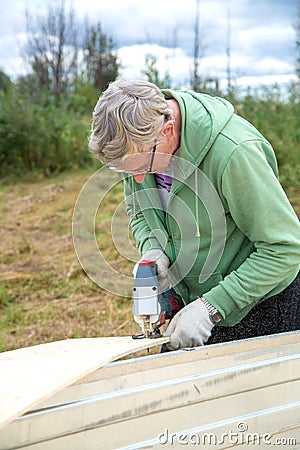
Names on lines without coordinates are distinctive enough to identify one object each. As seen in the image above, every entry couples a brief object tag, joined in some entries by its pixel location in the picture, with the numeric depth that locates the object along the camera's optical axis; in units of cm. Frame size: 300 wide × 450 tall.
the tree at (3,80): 1246
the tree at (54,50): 1430
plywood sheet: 140
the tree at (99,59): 1483
